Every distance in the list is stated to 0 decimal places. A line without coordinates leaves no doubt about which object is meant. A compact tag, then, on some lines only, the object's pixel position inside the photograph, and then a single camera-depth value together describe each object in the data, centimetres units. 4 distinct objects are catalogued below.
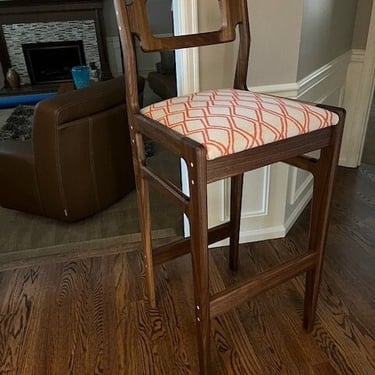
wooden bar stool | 88
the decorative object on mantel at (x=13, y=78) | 475
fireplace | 474
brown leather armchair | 180
